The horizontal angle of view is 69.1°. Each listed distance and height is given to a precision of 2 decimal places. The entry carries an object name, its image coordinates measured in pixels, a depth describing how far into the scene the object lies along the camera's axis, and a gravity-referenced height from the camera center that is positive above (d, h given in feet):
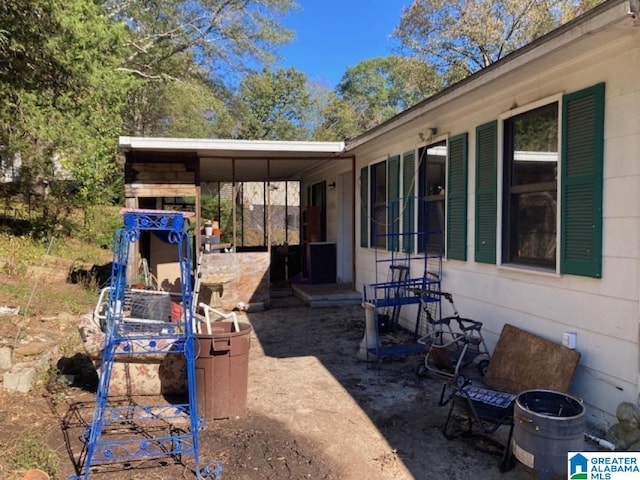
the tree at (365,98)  84.23 +27.30
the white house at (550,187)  9.93 +1.33
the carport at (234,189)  24.18 +2.56
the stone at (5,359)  13.00 -3.60
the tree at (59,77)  17.40 +6.47
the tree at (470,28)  46.80 +22.06
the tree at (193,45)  48.37 +21.06
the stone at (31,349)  13.94 -3.60
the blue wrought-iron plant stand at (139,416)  9.34 -4.01
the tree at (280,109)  72.95 +20.12
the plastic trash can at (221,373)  11.29 -3.48
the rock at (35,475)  8.11 -4.31
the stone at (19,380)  12.42 -4.03
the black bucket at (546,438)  7.75 -3.47
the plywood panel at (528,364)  11.27 -3.40
